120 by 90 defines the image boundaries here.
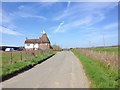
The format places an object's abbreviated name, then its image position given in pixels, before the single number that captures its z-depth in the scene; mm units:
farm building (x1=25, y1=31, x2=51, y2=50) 49526
